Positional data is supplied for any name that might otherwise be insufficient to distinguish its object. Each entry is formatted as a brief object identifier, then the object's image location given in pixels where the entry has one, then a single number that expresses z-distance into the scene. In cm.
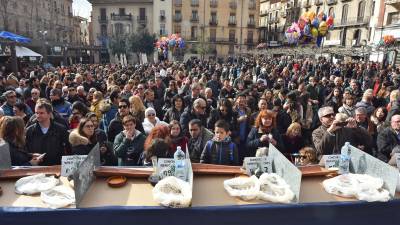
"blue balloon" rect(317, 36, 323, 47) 1455
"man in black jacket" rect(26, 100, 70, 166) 391
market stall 226
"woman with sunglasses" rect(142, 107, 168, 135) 515
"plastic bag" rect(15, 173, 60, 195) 250
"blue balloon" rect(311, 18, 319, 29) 1396
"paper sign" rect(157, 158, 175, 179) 272
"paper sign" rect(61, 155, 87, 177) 276
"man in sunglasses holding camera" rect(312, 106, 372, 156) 399
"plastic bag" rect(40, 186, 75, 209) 231
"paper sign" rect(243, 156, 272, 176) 286
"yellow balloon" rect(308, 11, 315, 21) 1410
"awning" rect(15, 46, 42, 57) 1669
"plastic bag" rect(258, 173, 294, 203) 239
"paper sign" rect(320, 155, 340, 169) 301
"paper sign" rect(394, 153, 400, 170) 281
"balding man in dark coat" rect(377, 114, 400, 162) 416
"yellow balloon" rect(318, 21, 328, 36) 1376
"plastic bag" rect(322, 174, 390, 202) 244
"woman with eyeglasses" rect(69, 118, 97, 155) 384
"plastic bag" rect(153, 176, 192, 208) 229
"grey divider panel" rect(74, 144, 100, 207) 229
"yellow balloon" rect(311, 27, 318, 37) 1400
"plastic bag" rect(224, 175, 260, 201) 245
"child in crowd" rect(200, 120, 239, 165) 382
